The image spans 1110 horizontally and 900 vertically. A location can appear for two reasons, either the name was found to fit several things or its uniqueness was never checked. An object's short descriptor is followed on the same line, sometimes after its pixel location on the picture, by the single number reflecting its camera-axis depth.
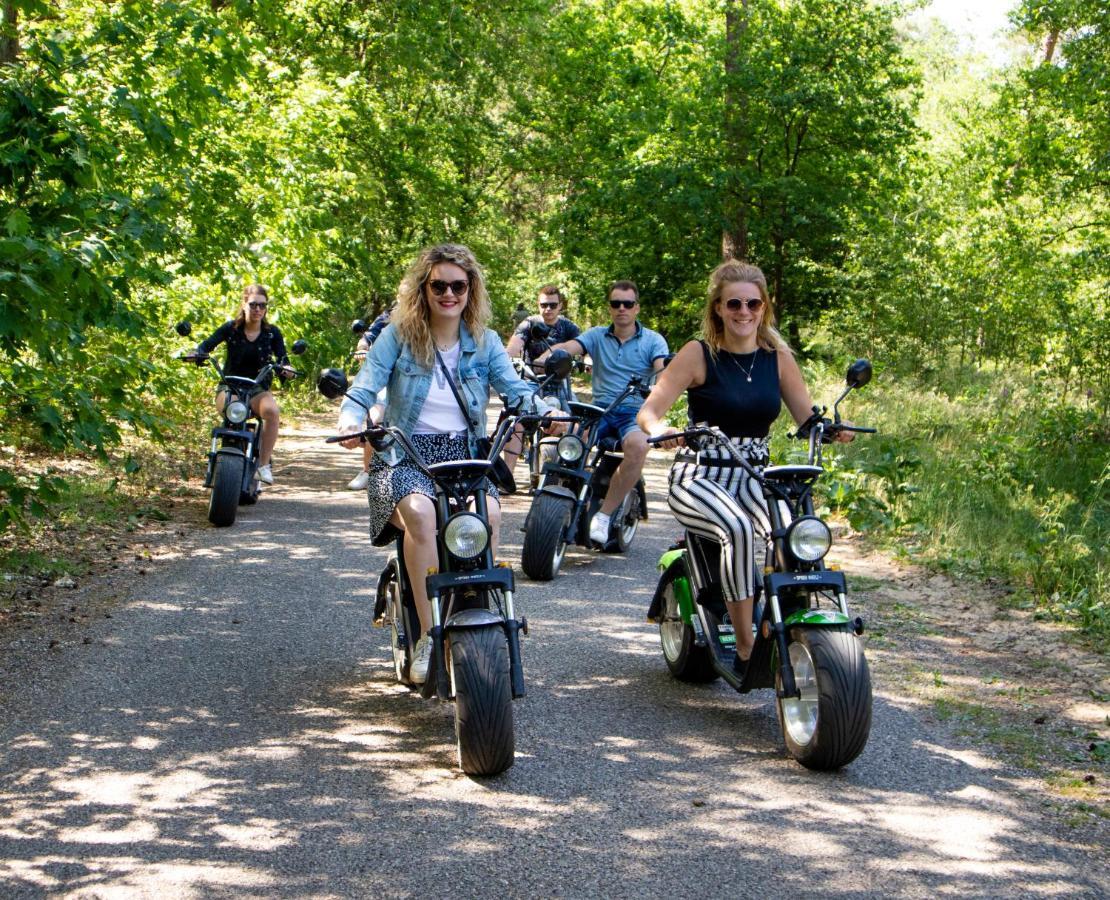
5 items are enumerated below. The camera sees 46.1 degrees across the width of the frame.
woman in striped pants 5.48
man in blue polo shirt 9.63
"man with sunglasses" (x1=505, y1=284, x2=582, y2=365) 12.51
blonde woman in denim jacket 5.31
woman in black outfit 11.66
